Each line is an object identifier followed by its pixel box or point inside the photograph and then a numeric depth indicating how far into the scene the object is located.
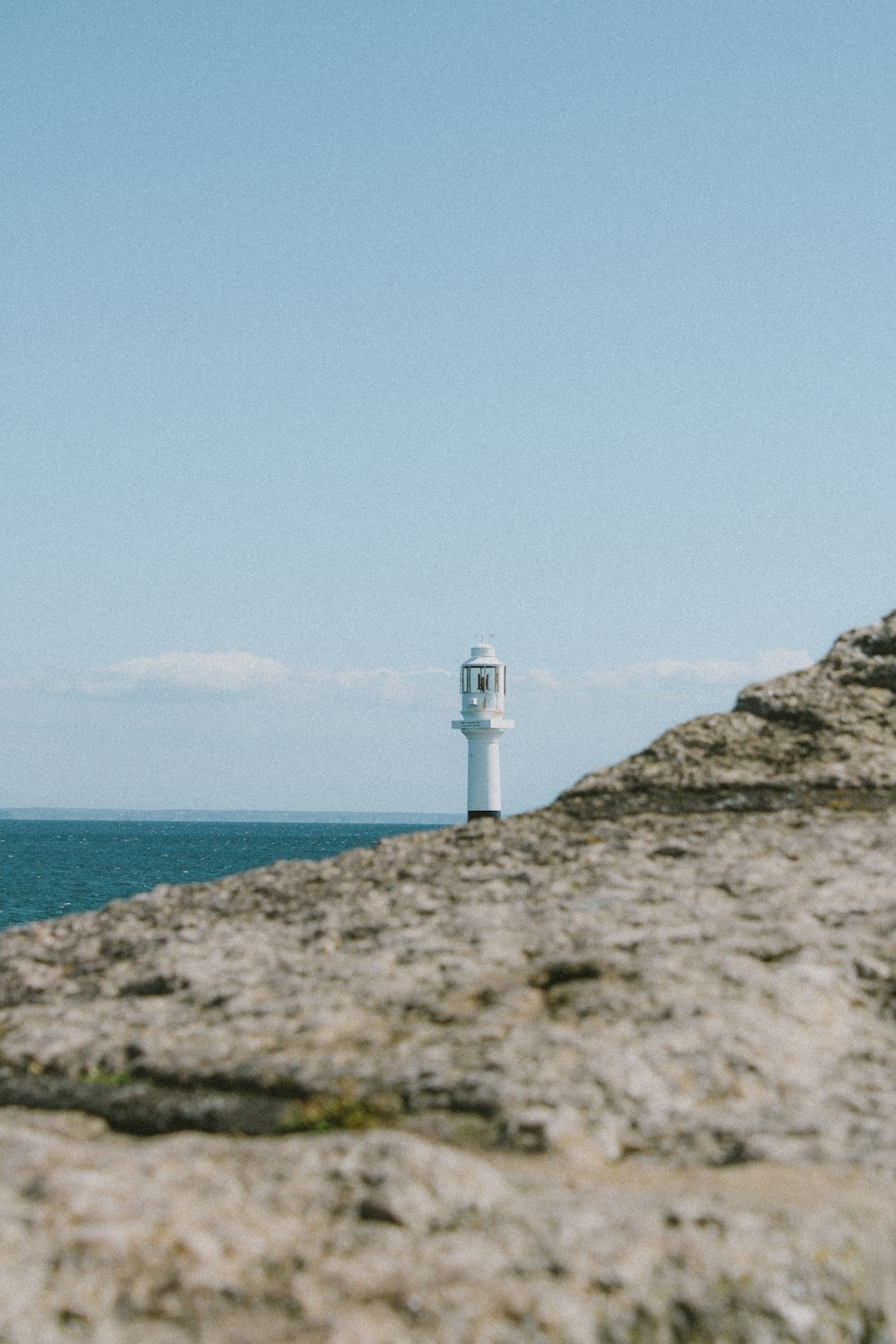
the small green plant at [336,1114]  4.80
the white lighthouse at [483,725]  69.19
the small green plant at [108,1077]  5.32
